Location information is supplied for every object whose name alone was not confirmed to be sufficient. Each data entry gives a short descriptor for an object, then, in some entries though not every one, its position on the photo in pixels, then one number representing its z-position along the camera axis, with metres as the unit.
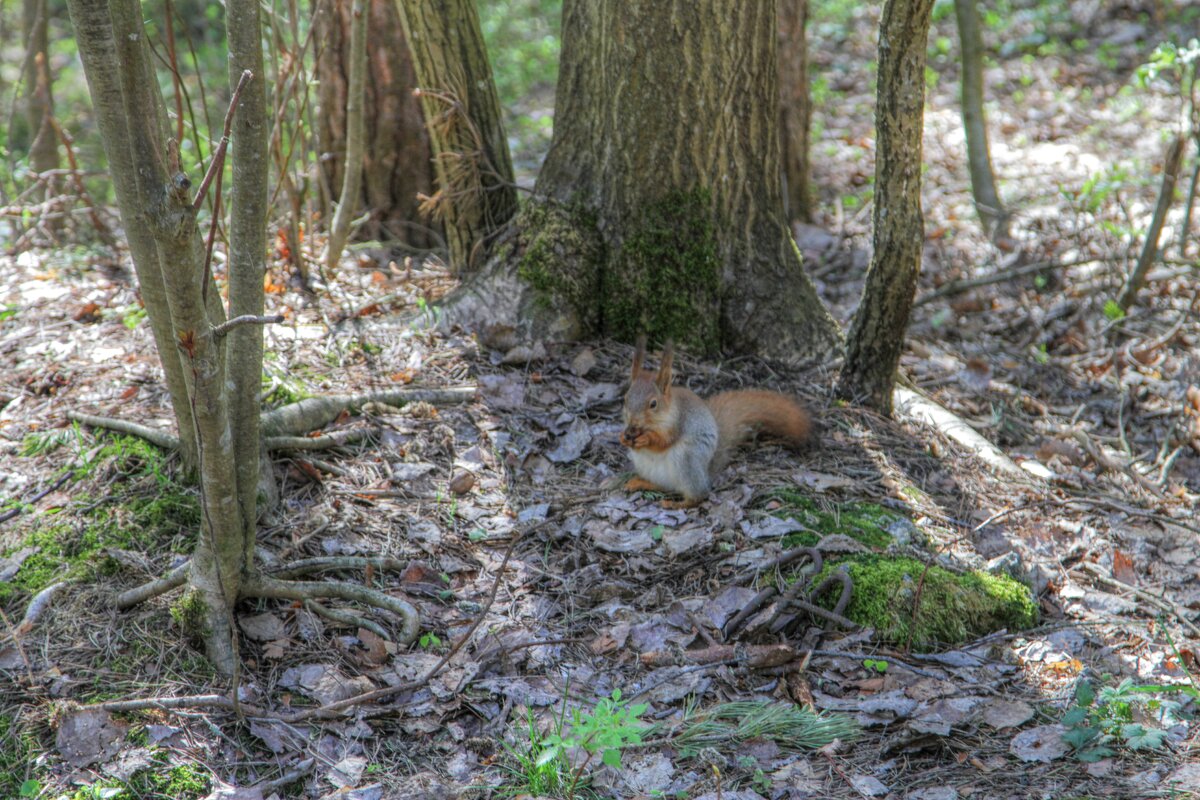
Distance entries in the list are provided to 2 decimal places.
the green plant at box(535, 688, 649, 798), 4.77
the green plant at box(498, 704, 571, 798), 5.24
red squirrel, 7.76
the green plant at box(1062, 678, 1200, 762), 5.37
